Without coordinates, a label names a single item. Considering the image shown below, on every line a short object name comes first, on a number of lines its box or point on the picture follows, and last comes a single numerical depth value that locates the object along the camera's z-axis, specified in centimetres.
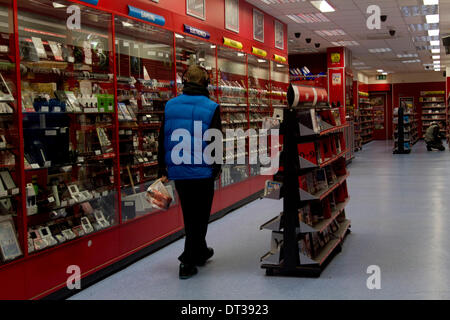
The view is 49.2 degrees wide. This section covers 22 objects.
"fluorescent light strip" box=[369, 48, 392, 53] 1741
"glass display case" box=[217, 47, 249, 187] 772
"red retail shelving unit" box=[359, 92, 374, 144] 2599
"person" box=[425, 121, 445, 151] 1868
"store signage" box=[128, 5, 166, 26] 507
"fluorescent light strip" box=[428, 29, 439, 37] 1361
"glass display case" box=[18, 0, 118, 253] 393
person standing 434
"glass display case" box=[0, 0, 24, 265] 358
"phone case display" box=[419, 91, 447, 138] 2845
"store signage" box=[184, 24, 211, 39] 630
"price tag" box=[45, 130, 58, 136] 406
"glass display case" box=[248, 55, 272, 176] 894
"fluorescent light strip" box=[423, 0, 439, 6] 980
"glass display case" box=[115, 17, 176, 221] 512
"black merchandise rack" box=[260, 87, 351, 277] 446
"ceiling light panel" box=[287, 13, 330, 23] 1100
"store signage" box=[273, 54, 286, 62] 1045
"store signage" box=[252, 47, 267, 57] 910
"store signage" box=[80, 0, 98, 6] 439
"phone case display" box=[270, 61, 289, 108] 1023
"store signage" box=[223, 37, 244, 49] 769
